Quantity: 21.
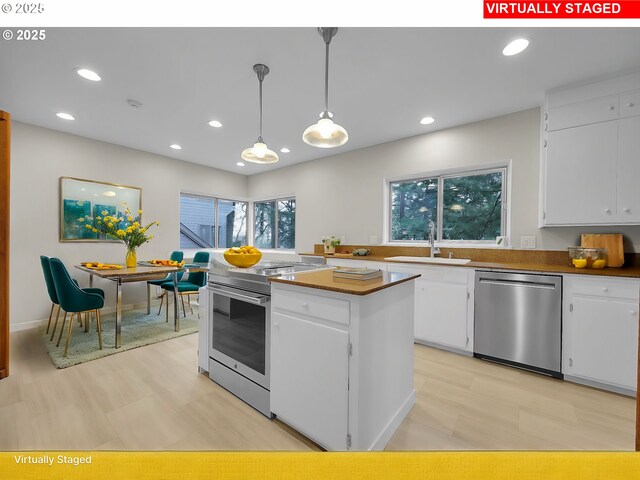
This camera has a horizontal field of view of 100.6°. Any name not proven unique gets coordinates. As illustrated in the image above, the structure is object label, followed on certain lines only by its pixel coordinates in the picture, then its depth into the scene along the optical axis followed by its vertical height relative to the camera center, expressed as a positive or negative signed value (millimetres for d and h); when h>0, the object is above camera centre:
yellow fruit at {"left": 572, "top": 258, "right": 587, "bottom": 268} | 2199 -187
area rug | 2385 -1093
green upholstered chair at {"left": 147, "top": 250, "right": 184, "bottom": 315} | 3626 -619
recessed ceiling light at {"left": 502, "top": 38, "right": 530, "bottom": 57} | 1736 +1307
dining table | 2559 -383
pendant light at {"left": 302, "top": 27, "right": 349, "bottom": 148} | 1644 +706
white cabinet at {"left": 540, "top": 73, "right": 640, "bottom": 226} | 2041 +708
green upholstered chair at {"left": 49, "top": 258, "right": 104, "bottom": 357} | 2348 -543
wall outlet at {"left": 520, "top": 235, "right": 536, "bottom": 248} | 2633 -17
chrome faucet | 3082 -51
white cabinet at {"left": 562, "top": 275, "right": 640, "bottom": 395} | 1840 -662
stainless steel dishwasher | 2096 -673
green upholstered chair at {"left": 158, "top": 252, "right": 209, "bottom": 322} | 3443 -657
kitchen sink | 2693 -234
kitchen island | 1212 -608
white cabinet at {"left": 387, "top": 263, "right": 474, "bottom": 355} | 2502 -674
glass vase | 3062 -272
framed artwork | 3426 +419
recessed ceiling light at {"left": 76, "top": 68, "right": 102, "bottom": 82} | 2118 +1312
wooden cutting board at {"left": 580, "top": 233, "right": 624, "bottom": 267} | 2182 -31
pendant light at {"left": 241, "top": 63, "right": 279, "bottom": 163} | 2077 +707
